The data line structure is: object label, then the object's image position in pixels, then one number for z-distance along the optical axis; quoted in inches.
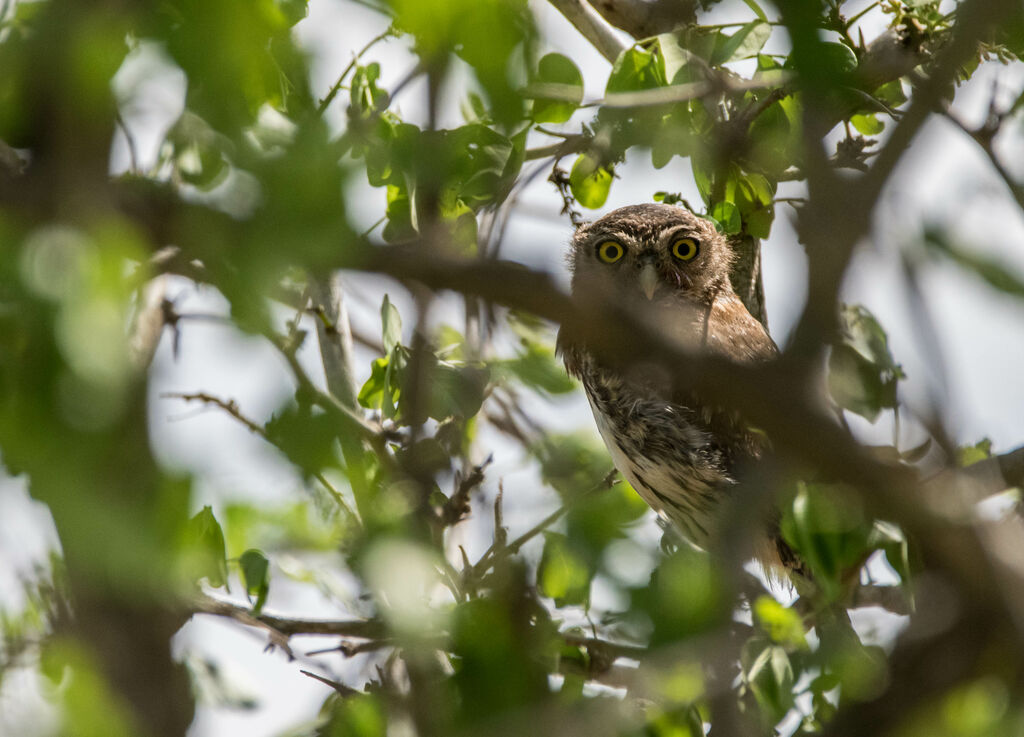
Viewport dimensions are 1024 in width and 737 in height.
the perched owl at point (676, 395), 373.7
